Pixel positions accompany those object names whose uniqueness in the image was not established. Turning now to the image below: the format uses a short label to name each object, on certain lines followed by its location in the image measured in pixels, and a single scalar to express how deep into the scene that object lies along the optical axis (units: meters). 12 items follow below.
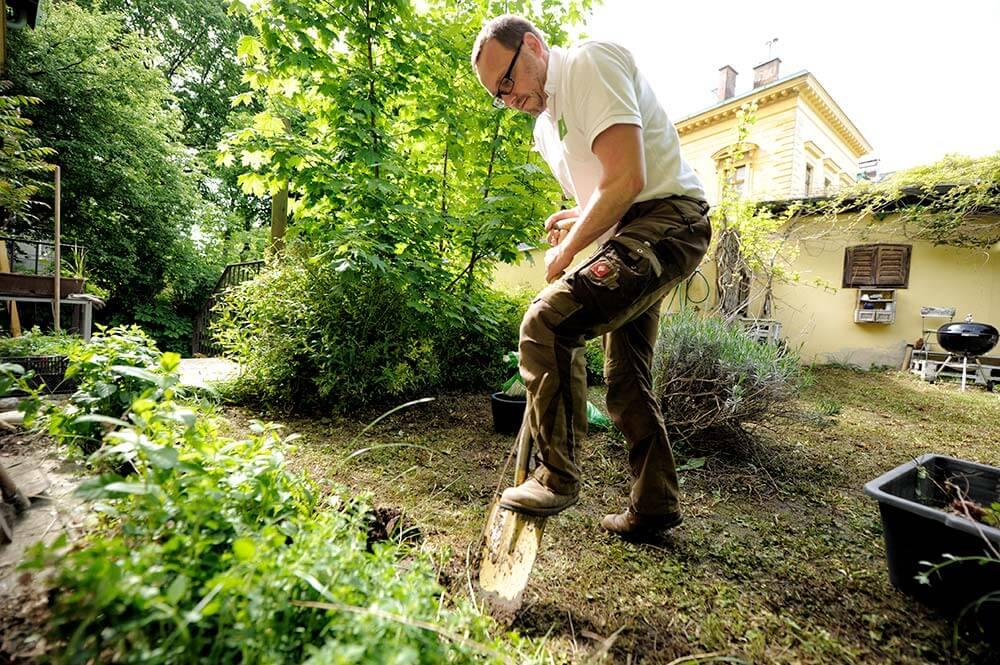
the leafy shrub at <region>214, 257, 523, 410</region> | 2.97
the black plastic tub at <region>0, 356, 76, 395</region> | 2.83
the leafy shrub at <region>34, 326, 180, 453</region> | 1.46
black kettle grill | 5.52
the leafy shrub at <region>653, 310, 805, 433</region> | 2.41
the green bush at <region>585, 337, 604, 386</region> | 4.90
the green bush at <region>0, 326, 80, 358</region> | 2.92
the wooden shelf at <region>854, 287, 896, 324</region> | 7.27
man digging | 1.27
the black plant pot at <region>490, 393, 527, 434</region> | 2.79
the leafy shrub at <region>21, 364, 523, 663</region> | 0.56
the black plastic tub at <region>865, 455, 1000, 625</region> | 1.09
